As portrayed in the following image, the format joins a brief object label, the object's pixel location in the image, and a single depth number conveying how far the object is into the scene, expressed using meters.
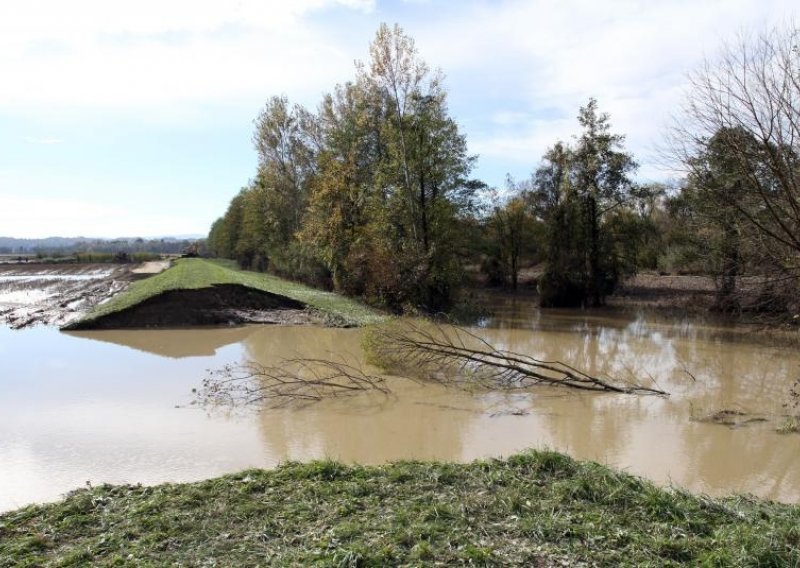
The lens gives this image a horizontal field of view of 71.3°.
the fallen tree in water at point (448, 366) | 11.62
